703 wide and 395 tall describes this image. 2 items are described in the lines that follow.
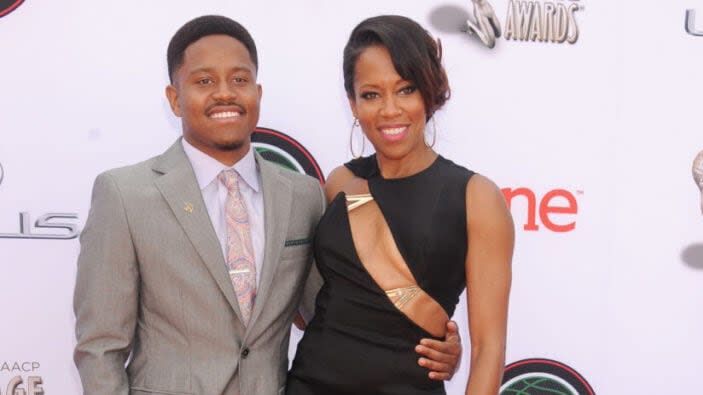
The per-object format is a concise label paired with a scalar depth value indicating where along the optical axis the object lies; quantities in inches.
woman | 132.8
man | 132.2
